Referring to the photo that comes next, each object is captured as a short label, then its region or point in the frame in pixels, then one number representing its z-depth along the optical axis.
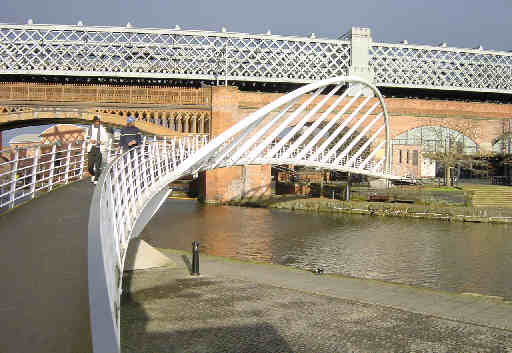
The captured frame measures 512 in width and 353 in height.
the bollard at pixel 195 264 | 10.21
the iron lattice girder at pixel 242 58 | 42.56
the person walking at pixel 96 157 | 9.56
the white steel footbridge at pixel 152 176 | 3.55
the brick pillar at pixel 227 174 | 33.22
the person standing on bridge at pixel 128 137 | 10.31
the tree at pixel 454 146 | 34.98
